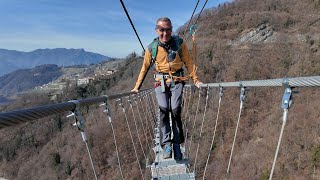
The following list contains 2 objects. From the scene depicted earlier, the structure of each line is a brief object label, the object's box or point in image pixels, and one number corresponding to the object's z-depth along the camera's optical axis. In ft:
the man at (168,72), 11.78
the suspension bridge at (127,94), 3.91
